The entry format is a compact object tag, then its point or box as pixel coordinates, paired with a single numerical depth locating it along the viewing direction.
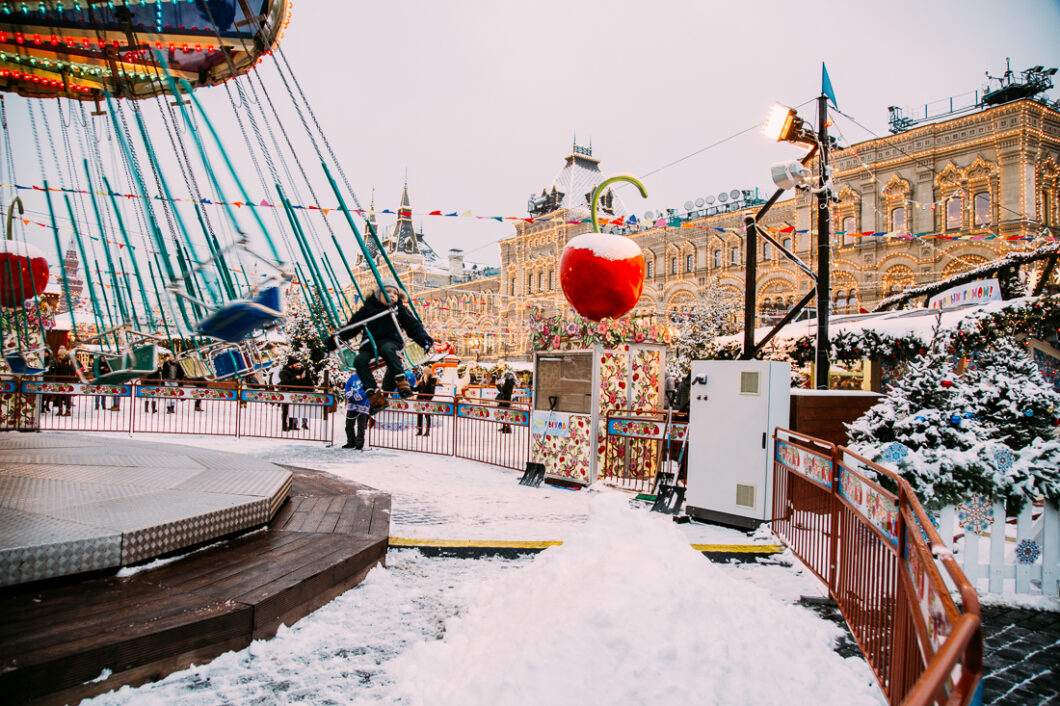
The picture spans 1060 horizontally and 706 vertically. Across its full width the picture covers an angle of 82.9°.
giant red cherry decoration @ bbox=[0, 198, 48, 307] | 7.37
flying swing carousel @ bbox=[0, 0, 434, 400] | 4.82
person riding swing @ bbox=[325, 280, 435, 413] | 6.00
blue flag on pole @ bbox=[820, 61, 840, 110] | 9.62
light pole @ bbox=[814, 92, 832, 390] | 8.61
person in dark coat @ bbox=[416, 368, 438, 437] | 17.81
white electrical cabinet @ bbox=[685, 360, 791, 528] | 6.59
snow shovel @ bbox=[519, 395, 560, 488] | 10.03
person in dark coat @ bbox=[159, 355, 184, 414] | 15.68
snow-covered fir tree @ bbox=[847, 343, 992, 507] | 4.78
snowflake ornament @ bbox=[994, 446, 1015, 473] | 4.77
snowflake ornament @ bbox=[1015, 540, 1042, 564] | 4.70
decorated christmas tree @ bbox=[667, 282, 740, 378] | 27.78
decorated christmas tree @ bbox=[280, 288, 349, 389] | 23.27
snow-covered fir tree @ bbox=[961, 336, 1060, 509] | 4.70
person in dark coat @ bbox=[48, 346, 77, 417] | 18.00
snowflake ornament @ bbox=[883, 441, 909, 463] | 5.04
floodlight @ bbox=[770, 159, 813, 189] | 7.34
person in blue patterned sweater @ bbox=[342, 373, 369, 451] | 12.97
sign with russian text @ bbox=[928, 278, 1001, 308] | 11.66
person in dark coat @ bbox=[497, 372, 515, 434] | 17.77
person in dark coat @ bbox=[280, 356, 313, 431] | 15.38
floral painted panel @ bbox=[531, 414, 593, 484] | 9.77
